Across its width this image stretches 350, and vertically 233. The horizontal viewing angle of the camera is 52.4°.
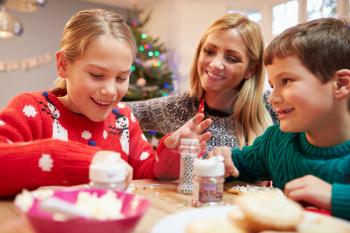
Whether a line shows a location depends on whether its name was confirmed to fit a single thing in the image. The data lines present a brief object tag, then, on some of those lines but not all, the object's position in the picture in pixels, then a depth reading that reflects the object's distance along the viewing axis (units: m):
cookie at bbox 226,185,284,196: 0.99
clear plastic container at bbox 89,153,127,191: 0.63
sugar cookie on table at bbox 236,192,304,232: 0.55
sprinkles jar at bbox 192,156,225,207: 0.79
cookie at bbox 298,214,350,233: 0.55
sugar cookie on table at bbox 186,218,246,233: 0.53
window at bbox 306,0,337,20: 3.18
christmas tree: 4.26
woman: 1.77
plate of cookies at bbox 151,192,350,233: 0.55
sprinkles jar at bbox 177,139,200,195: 0.96
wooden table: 0.64
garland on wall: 4.79
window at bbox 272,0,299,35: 3.67
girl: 1.15
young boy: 0.98
